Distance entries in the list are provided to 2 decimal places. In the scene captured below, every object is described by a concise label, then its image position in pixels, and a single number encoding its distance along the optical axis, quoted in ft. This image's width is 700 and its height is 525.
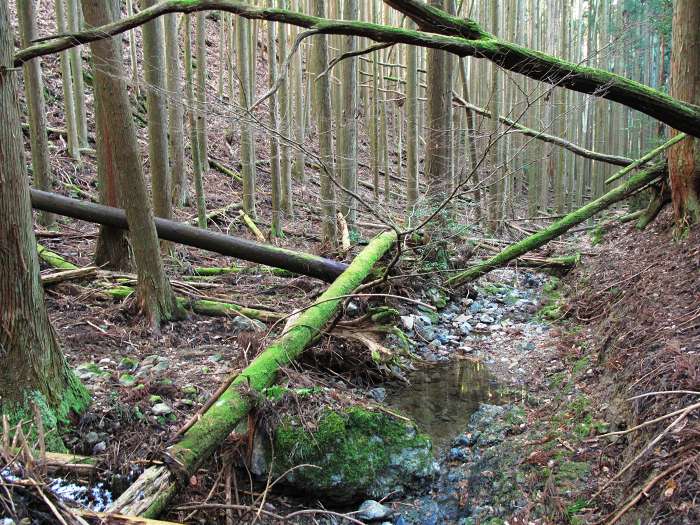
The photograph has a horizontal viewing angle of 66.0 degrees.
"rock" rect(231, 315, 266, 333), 19.56
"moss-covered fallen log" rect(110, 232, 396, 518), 9.32
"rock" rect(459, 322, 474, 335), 24.80
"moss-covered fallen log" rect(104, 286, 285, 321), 20.35
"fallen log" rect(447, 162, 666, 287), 25.81
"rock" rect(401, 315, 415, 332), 23.70
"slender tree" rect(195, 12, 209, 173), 18.77
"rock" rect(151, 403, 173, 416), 13.20
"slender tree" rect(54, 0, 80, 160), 36.73
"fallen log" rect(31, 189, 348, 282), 22.74
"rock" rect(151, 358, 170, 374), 15.71
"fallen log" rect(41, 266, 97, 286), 20.76
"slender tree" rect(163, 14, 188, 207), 33.17
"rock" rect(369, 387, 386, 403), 17.86
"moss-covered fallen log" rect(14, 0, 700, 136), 14.56
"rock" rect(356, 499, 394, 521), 12.51
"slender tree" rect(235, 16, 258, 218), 37.11
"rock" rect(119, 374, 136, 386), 14.48
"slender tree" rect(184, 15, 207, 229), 32.53
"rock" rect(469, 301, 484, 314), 27.46
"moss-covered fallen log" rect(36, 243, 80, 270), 23.11
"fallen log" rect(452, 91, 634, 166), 31.09
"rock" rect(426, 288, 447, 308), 26.96
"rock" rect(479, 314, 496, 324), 26.00
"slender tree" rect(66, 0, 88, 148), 37.55
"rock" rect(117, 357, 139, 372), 15.78
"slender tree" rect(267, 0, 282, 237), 36.45
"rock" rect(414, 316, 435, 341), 23.65
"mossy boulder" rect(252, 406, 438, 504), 12.92
